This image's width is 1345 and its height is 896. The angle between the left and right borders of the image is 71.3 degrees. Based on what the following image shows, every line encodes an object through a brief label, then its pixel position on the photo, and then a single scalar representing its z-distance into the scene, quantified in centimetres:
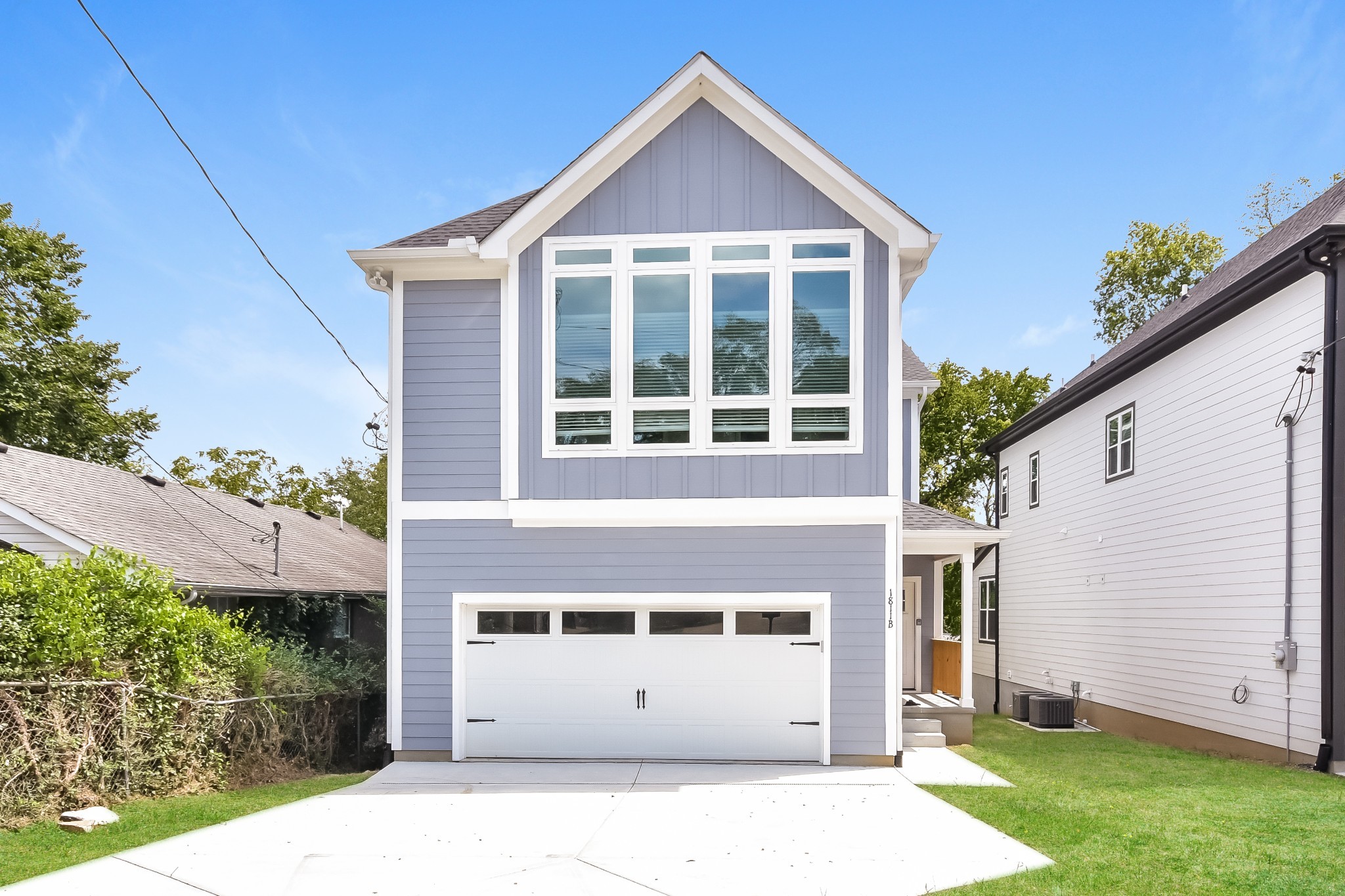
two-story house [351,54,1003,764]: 998
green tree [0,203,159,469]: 2314
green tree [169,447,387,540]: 3419
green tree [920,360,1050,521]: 3197
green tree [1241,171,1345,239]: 2595
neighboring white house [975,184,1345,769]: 972
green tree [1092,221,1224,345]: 2827
